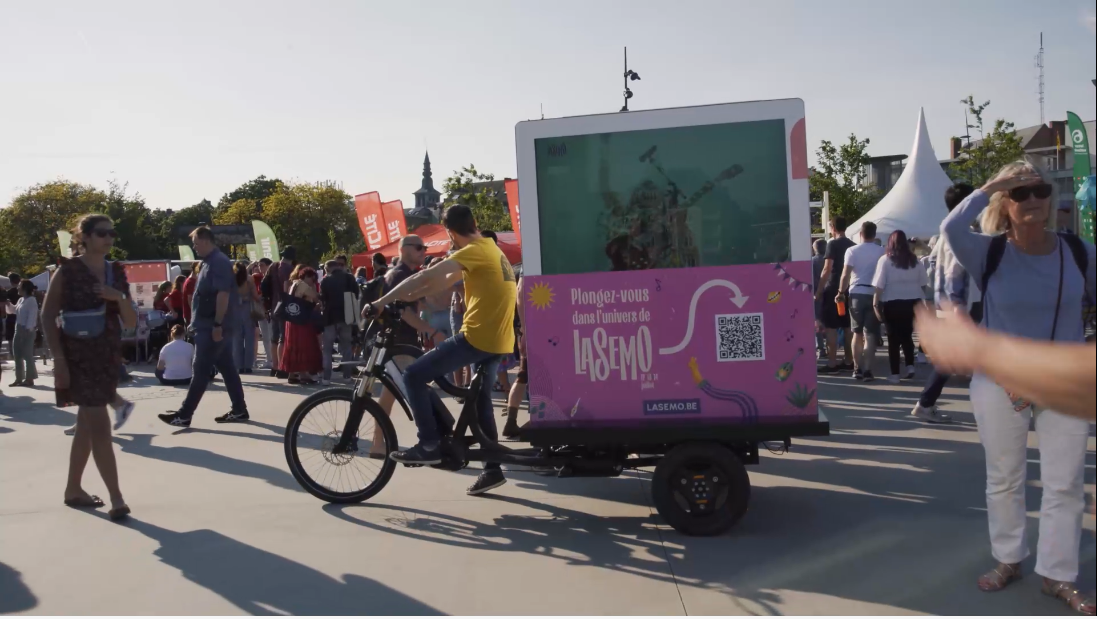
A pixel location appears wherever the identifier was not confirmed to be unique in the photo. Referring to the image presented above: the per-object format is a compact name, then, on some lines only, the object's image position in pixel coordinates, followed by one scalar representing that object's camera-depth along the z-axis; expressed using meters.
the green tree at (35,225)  63.53
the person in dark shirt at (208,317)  8.91
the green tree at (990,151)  32.59
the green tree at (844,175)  37.88
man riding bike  5.68
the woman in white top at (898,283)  10.22
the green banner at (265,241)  24.36
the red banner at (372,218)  23.50
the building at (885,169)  76.39
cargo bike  5.20
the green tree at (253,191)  104.69
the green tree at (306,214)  80.75
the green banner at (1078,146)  11.38
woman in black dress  5.71
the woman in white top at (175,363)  11.95
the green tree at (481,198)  38.47
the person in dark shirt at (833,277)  11.77
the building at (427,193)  183.75
